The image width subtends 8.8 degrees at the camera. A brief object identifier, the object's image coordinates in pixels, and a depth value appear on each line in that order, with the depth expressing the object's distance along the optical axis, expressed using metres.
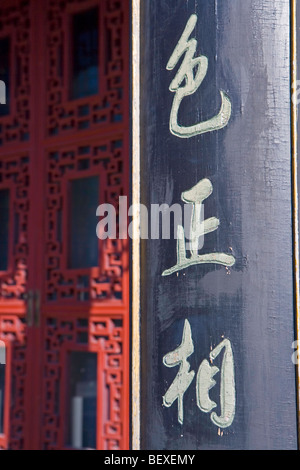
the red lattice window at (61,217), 3.93
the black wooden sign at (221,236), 3.15
